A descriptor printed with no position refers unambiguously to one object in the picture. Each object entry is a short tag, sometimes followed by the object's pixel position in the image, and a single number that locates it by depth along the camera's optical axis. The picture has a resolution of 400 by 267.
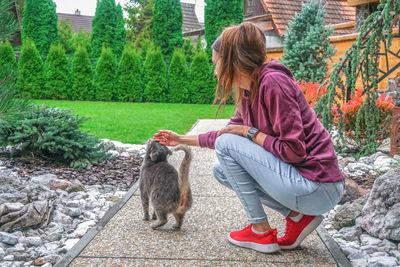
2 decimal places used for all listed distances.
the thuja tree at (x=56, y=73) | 19.42
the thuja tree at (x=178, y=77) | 19.95
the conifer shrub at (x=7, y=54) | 18.31
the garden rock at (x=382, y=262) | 2.72
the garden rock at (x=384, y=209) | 3.12
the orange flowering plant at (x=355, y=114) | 6.64
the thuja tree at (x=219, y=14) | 21.08
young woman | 2.50
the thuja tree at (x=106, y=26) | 22.36
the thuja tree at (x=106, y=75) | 19.75
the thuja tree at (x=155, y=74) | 19.89
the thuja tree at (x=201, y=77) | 19.95
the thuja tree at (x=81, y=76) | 19.64
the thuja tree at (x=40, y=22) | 22.12
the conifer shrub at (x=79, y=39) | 25.47
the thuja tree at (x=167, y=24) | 22.23
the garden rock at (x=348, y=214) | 3.65
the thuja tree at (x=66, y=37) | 27.12
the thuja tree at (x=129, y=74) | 19.81
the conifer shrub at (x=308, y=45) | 12.28
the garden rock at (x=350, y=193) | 4.32
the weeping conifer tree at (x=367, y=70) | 4.26
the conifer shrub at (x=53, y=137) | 5.38
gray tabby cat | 3.20
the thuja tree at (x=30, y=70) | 19.11
